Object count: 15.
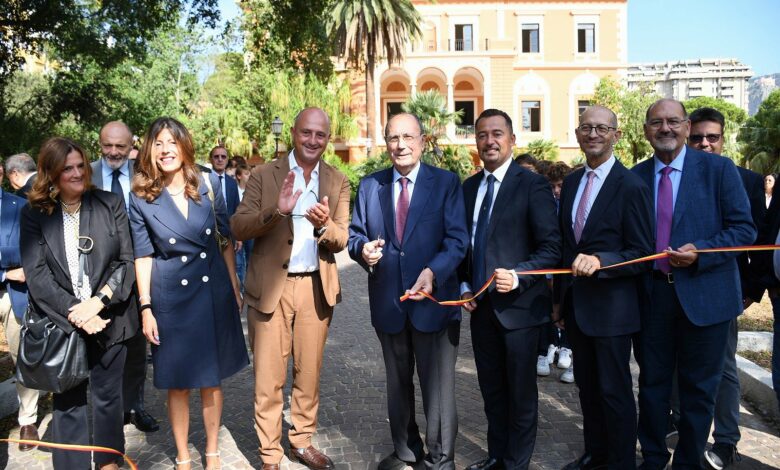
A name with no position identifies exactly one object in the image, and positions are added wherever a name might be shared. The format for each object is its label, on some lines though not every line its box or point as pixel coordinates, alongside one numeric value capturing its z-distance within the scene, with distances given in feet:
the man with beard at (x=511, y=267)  12.55
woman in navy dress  12.64
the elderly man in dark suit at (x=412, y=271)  12.73
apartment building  585.63
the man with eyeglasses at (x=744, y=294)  13.58
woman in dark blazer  12.08
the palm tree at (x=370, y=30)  94.84
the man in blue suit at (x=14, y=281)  15.44
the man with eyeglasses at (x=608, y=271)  12.06
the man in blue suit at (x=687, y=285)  12.12
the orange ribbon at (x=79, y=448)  12.12
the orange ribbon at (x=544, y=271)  11.80
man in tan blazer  13.33
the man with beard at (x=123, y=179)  15.88
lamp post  69.53
